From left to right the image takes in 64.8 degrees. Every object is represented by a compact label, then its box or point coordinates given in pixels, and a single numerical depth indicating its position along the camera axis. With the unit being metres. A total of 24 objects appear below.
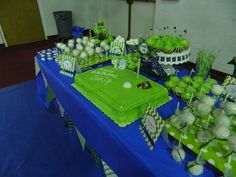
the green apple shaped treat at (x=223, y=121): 0.63
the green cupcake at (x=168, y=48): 1.08
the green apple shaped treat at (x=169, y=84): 1.06
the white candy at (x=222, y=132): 0.61
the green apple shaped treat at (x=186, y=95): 0.94
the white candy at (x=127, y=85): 0.98
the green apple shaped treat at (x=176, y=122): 0.78
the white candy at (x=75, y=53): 1.39
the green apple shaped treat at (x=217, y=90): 0.83
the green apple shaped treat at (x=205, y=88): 0.94
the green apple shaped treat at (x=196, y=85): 0.97
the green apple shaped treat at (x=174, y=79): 1.06
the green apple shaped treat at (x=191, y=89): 0.95
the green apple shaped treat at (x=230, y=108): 0.67
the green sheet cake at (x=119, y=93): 0.86
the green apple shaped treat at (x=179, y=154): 0.68
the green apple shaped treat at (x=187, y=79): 1.00
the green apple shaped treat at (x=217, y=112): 0.68
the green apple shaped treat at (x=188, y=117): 0.68
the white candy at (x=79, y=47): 1.42
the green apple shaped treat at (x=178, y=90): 0.99
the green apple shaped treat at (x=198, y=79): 0.98
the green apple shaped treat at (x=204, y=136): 0.71
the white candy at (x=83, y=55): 1.37
